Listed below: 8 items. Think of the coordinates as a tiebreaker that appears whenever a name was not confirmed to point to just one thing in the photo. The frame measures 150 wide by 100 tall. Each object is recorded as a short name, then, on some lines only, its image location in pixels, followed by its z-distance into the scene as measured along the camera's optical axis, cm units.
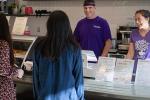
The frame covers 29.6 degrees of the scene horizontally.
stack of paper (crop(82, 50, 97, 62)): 254
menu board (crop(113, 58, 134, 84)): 227
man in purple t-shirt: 354
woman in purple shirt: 279
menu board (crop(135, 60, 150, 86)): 222
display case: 268
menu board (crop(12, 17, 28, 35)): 283
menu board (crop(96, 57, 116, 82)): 233
